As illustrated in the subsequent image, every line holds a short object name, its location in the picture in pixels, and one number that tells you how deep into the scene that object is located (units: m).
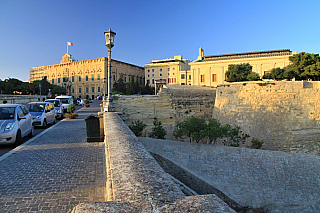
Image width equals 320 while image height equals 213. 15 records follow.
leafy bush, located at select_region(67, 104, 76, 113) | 15.86
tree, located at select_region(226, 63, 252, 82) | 33.12
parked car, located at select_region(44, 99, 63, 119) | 15.49
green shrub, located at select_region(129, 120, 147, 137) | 11.22
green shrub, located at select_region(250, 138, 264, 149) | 12.25
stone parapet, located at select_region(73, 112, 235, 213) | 1.47
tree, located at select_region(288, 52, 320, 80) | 26.69
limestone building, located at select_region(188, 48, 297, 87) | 35.84
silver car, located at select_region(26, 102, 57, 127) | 10.91
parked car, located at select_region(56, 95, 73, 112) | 21.27
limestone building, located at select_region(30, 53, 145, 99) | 55.97
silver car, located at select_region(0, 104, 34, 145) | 6.62
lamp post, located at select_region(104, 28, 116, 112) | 9.38
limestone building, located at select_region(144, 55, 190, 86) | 53.50
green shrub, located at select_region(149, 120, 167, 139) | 13.59
